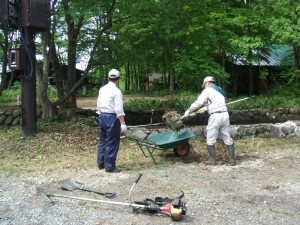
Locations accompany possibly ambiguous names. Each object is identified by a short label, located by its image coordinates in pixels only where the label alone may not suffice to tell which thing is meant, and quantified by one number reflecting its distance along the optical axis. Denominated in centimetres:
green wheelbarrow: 680
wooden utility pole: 846
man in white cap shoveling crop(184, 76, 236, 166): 689
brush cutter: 420
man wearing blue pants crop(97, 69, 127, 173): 629
